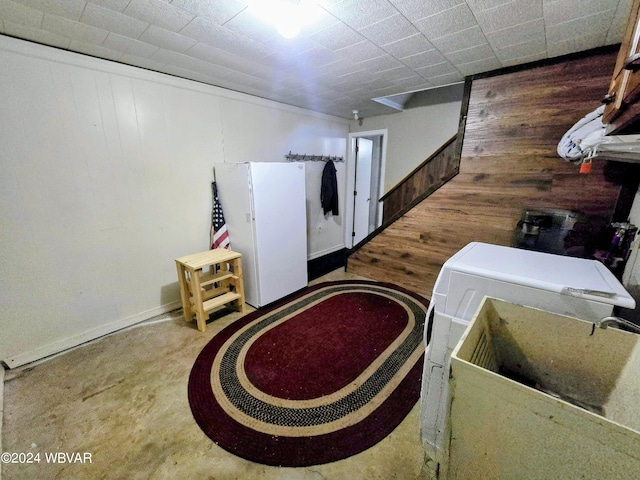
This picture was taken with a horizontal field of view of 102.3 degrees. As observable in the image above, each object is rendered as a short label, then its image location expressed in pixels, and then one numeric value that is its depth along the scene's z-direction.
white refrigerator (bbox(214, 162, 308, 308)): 2.59
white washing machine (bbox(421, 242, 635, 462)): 0.94
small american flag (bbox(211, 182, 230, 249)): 2.87
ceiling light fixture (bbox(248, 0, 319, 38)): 1.28
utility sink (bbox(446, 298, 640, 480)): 0.54
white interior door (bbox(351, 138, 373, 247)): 4.61
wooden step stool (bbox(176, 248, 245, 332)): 2.37
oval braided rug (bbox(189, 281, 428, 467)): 1.46
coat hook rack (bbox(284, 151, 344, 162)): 3.70
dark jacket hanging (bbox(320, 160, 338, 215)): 4.26
